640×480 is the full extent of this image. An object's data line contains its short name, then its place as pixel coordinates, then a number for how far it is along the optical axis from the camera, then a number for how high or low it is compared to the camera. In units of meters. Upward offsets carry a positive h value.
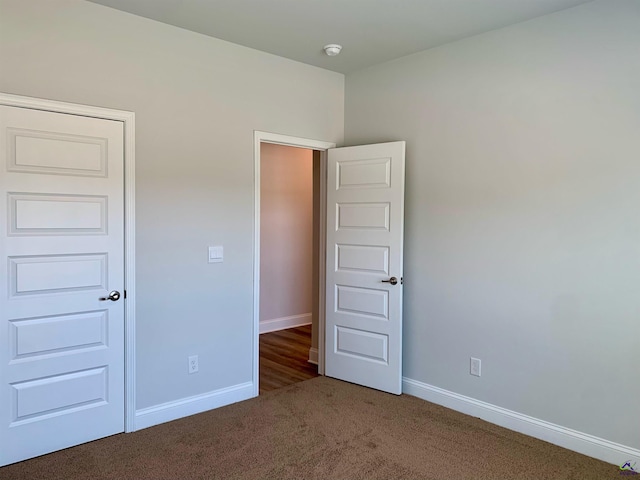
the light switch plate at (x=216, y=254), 3.42 -0.19
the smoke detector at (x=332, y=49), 3.46 +1.42
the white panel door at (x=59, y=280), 2.60 -0.33
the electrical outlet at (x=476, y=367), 3.33 -1.01
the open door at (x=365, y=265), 3.69 -0.29
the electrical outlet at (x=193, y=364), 3.35 -1.01
